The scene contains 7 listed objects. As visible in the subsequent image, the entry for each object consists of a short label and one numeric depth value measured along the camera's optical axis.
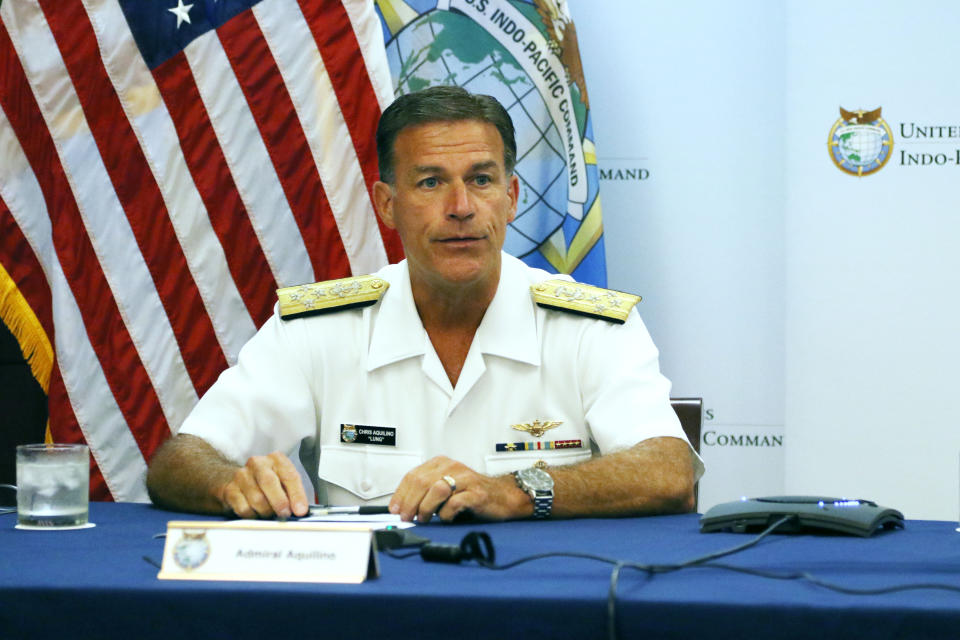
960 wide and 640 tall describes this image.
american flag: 6.14
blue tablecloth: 4.00
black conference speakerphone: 4.91
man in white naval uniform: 5.38
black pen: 5.05
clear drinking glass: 4.98
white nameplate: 4.54
